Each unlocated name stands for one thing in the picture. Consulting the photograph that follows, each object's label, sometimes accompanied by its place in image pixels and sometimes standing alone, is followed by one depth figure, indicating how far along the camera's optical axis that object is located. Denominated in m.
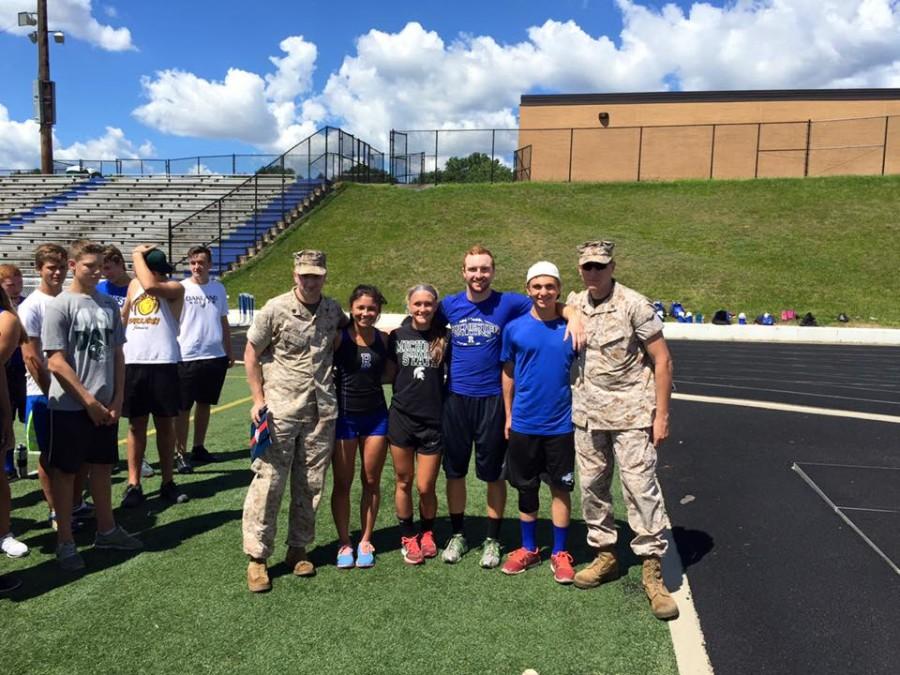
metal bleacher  23.11
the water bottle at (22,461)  5.27
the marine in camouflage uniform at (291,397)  3.34
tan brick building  27.30
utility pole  26.98
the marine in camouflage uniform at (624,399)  3.26
